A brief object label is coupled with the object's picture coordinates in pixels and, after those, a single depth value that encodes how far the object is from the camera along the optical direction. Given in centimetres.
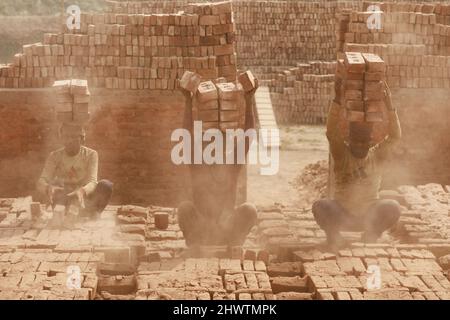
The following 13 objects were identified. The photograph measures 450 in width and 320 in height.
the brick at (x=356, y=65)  1645
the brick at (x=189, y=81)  1590
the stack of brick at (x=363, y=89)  1644
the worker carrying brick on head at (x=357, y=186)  1648
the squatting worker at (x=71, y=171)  1770
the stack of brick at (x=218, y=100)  1593
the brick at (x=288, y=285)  1459
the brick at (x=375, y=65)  1641
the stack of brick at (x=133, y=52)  2314
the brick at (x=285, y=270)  1532
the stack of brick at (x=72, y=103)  1778
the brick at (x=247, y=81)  1591
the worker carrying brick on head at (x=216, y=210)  1639
